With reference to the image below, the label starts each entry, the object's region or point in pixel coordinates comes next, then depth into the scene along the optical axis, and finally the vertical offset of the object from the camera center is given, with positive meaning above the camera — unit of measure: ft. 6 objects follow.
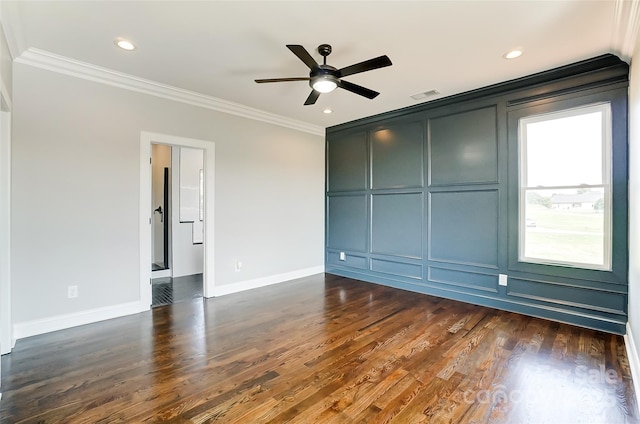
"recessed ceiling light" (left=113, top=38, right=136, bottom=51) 8.70 +4.97
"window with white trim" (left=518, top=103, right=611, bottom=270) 9.93 +0.82
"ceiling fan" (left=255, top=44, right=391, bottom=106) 7.70 +3.86
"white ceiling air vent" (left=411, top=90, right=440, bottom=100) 12.90 +5.13
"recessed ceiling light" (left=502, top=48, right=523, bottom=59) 9.32 +4.99
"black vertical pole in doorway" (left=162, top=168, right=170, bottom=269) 17.85 -0.58
